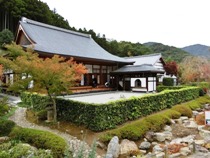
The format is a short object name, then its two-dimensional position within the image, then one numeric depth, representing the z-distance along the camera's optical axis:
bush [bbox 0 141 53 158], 5.22
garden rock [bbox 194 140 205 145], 7.51
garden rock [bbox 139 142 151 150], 7.80
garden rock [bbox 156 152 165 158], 6.61
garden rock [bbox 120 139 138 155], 7.32
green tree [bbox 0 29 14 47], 25.50
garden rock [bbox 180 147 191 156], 6.67
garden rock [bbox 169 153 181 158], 6.52
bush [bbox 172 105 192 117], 12.60
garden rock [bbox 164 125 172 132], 9.89
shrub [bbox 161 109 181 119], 11.23
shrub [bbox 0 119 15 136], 6.99
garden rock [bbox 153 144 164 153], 7.31
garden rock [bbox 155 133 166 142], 8.72
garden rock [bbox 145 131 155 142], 8.68
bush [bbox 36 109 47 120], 9.99
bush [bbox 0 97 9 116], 7.47
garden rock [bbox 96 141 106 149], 7.32
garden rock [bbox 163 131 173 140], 8.98
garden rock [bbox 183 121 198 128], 10.26
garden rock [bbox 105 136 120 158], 6.85
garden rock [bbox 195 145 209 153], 6.83
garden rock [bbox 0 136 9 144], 6.67
